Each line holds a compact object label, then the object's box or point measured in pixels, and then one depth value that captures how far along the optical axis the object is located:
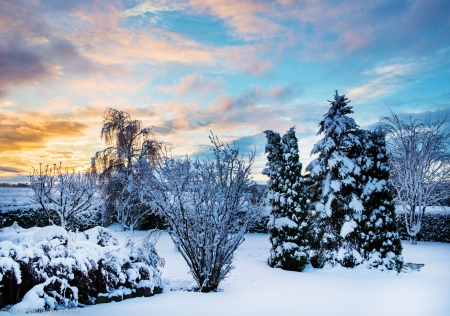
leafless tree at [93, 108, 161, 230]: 17.34
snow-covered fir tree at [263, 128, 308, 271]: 10.73
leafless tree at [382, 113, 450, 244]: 17.36
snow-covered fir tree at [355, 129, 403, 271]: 10.53
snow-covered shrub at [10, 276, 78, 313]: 4.64
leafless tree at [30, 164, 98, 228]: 12.08
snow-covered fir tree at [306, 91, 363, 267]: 10.98
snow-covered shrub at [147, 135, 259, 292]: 6.86
